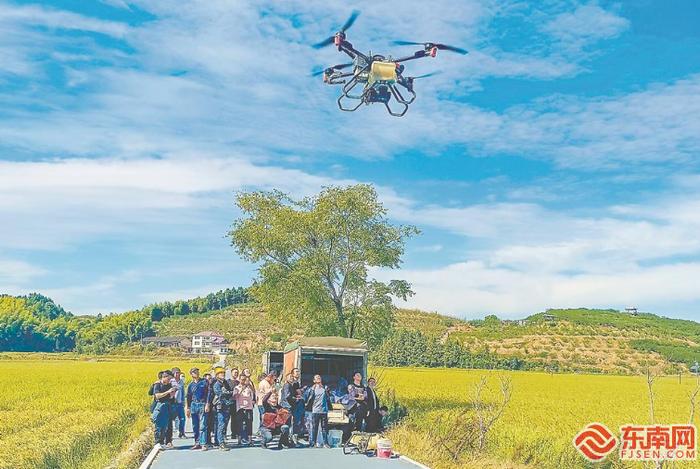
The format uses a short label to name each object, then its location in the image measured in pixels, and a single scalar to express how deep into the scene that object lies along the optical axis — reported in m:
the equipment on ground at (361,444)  16.53
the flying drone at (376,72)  16.80
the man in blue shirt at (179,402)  18.17
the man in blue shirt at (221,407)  16.75
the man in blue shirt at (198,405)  16.75
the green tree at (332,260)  35.00
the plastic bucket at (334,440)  17.84
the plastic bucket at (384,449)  15.66
